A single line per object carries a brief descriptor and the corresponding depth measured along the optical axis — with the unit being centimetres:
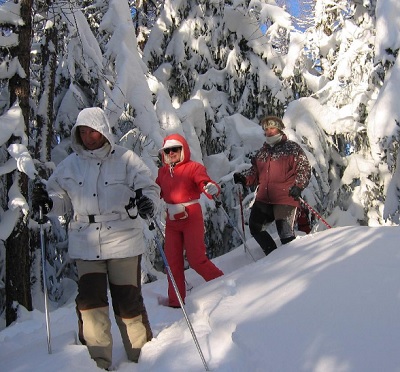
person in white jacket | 319
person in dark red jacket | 562
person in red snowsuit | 493
